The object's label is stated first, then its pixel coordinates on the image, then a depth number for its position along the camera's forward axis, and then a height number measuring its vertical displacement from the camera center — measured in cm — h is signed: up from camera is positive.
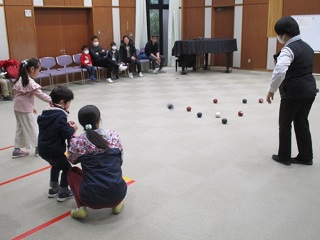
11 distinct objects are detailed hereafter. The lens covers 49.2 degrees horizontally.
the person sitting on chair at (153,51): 1107 -24
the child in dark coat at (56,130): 294 -70
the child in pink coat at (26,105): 390 -69
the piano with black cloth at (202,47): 1052 -12
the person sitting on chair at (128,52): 1041 -24
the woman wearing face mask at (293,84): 347 -42
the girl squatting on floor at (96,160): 262 -87
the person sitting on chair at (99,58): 984 -38
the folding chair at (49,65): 873 -51
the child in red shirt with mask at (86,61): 955 -44
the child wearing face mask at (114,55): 1010 -31
